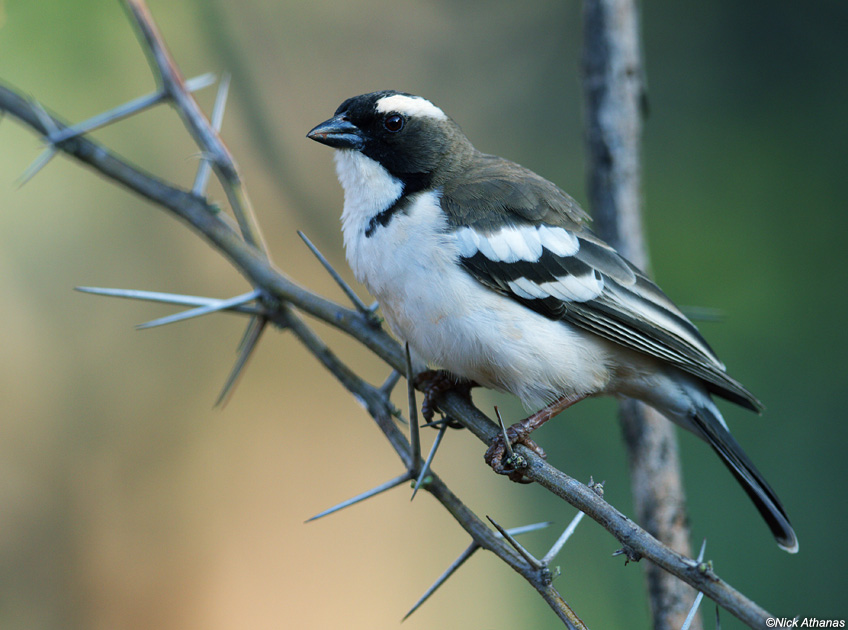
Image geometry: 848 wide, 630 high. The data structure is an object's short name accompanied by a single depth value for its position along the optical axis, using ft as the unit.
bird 17.30
